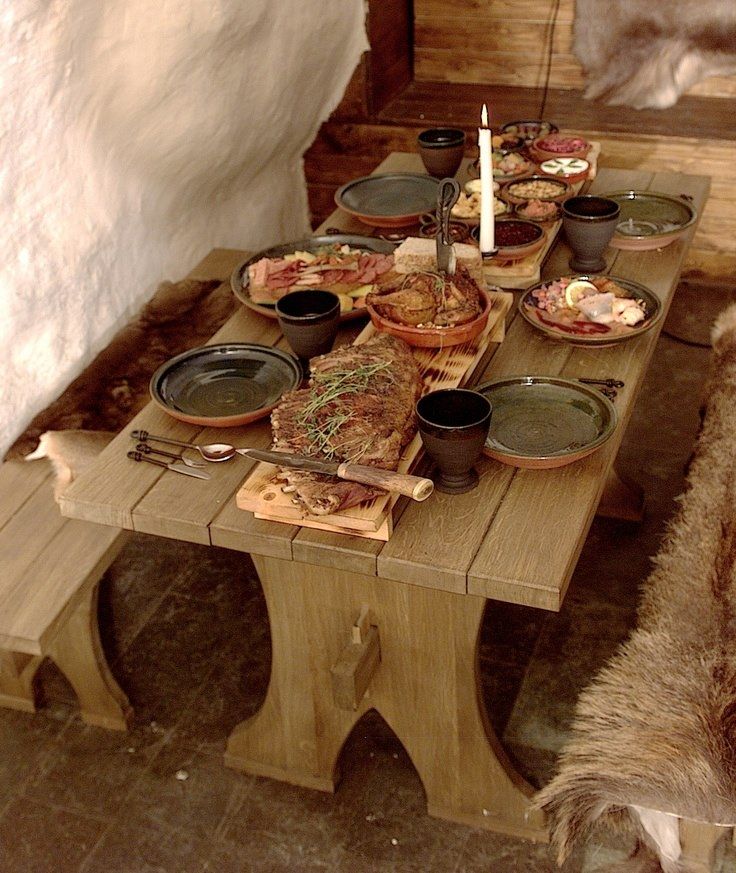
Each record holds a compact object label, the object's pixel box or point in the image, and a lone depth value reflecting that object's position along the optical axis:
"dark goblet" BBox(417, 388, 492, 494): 1.80
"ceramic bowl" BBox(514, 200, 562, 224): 2.81
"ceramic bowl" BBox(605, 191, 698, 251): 2.76
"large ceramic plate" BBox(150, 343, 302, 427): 2.14
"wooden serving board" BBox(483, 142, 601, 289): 2.55
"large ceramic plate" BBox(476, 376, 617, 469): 1.93
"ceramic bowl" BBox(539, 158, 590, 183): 3.04
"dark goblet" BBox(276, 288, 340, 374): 2.18
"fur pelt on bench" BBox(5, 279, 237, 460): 2.79
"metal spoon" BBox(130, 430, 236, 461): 2.04
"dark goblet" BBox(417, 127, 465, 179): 3.09
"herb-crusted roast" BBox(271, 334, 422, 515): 1.81
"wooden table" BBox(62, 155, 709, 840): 1.77
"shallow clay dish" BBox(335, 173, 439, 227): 2.94
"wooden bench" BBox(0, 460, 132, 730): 2.14
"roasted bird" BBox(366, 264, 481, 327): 2.18
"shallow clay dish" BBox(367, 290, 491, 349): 2.15
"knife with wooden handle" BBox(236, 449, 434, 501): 1.72
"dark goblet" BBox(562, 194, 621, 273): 2.56
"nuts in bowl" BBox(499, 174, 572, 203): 2.91
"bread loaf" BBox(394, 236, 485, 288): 2.39
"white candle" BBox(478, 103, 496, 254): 2.46
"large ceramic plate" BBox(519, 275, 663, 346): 2.30
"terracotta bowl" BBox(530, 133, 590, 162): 3.17
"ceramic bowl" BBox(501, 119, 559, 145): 3.36
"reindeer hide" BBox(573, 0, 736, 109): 4.37
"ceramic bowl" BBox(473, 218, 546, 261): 2.58
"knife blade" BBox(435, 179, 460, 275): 2.26
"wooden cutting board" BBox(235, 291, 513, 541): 1.78
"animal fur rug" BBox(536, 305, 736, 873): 1.73
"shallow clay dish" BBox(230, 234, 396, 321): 2.60
